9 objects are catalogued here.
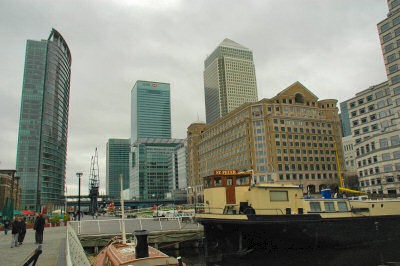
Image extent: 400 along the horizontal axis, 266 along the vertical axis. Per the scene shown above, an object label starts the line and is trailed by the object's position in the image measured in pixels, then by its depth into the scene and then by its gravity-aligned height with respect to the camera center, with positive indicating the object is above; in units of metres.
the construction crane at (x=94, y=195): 85.72 +0.53
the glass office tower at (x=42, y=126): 155.12 +39.69
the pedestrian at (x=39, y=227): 20.06 -1.89
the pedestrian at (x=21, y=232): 21.30 -2.35
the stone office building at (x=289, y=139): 102.19 +17.79
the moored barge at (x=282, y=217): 22.97 -2.53
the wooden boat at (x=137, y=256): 10.10 -2.32
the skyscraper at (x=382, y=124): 72.75 +16.87
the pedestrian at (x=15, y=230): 20.05 -2.06
